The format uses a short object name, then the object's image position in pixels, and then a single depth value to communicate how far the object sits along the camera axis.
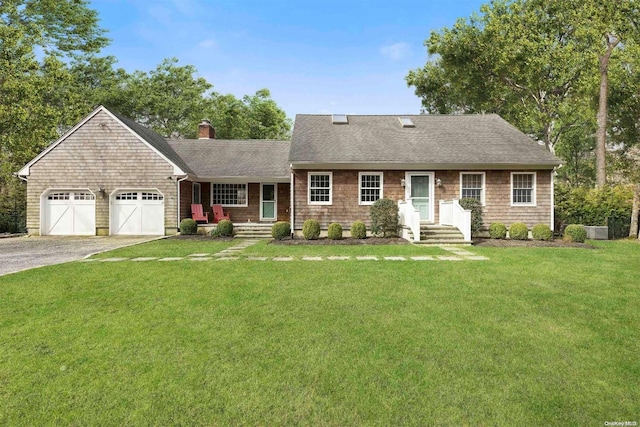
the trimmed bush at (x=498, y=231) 14.15
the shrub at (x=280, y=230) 14.33
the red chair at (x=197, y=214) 16.86
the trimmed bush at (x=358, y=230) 14.00
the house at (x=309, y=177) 15.09
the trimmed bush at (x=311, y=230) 14.05
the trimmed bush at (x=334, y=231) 13.93
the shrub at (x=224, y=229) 15.28
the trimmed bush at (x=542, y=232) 13.72
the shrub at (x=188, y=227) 15.60
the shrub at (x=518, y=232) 13.88
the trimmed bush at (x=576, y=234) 13.09
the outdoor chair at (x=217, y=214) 17.92
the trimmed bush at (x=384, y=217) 14.02
